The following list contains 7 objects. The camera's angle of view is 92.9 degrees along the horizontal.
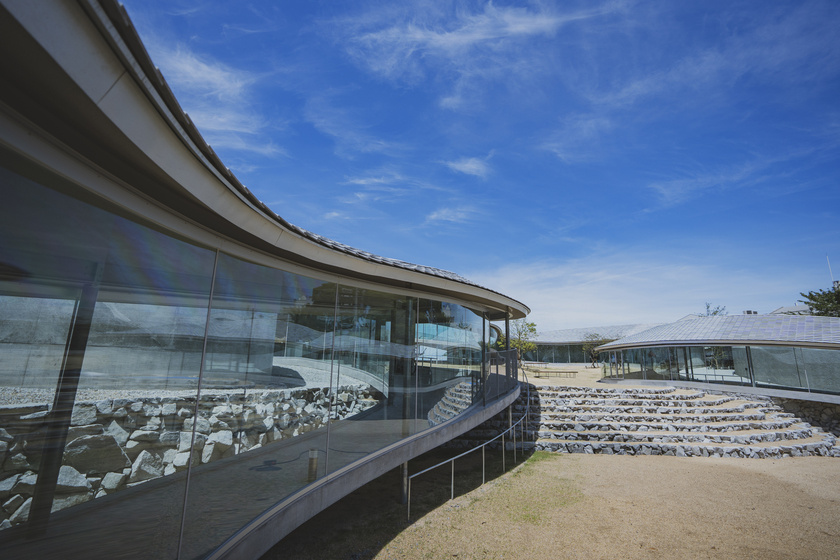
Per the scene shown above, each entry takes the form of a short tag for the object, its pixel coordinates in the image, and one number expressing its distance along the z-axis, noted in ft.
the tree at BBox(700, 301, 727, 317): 205.38
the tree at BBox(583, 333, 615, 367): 158.60
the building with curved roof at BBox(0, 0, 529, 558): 6.68
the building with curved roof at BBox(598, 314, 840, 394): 60.39
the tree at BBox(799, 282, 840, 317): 108.47
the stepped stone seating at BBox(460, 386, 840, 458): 48.70
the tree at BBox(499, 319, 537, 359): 134.85
